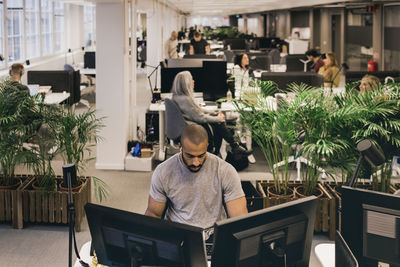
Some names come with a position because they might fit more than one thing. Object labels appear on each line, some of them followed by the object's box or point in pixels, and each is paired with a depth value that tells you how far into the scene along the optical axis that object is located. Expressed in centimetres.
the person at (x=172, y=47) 1362
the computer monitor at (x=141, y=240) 216
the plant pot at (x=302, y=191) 494
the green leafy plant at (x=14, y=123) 480
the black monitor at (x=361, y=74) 924
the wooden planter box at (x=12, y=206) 498
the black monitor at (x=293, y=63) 1212
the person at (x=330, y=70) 986
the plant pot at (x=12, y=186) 512
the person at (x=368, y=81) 609
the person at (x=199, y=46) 1380
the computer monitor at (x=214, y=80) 761
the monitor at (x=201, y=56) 1114
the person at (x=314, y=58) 1111
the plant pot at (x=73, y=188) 510
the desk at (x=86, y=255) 281
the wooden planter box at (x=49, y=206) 500
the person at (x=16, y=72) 695
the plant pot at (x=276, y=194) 489
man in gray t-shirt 321
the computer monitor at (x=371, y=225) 235
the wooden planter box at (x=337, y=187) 492
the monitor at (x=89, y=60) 1343
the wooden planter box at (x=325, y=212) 486
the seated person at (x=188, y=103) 647
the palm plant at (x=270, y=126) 460
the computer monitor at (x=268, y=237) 215
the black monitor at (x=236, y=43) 1731
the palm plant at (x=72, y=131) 479
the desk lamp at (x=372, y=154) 256
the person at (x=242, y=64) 934
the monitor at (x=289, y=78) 846
